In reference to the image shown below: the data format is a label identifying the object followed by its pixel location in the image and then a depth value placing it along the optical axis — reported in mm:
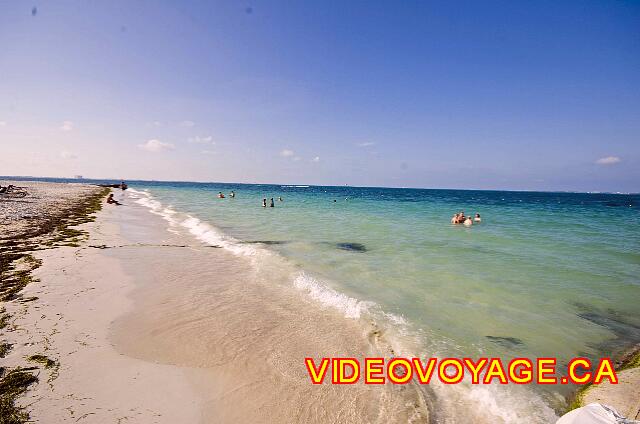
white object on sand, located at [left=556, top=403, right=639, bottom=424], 2980
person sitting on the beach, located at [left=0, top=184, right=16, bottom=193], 38609
